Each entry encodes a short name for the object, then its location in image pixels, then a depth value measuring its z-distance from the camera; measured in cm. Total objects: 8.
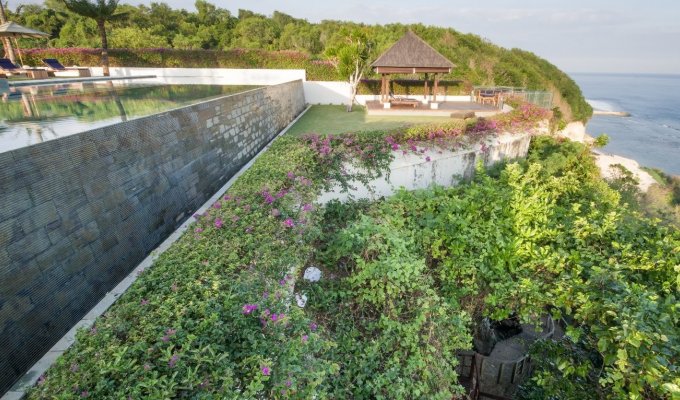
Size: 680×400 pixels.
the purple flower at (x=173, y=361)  216
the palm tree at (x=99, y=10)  1781
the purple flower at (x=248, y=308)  274
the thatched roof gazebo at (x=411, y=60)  1374
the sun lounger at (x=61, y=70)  1603
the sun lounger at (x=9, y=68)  1248
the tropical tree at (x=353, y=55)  1349
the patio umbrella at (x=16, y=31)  1117
